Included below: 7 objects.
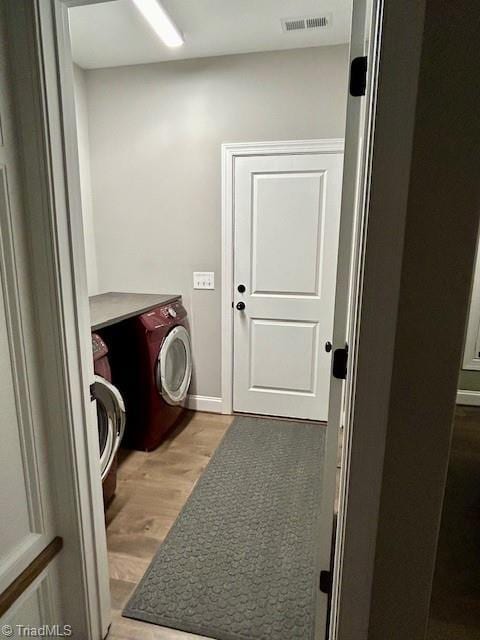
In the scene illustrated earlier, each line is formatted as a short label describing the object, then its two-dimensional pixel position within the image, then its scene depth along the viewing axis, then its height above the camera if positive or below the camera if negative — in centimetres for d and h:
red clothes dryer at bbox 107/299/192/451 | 229 -80
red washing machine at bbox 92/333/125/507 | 170 -80
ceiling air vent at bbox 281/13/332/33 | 209 +136
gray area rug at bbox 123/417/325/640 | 134 -136
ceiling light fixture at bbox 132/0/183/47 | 184 +127
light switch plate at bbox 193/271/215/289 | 285 -22
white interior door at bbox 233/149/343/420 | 256 -20
